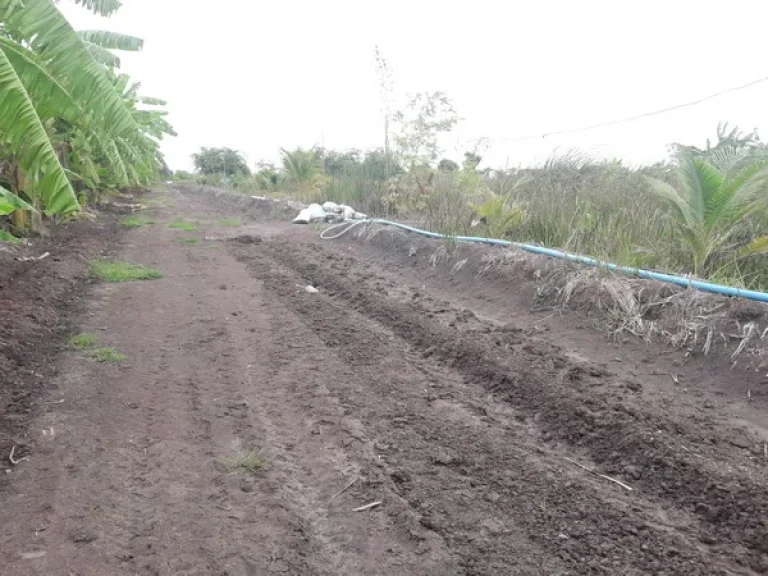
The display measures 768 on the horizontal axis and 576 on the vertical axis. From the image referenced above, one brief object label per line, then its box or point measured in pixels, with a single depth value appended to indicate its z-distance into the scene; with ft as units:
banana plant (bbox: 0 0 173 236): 12.17
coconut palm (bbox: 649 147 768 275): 15.51
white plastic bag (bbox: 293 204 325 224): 42.14
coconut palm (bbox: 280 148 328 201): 74.84
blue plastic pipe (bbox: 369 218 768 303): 12.69
